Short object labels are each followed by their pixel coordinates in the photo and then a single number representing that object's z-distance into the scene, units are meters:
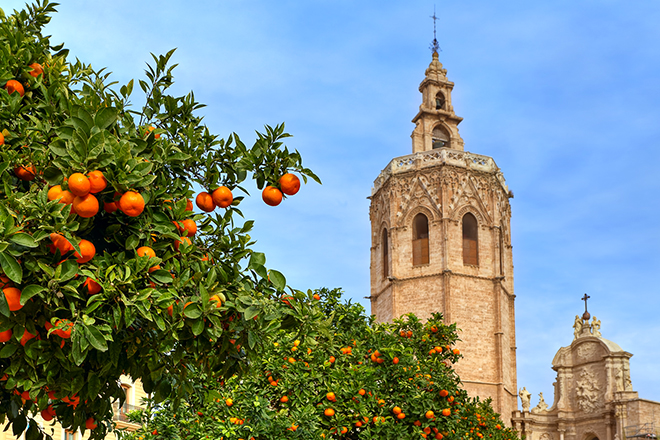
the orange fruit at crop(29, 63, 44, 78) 6.00
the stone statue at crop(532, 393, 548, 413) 51.28
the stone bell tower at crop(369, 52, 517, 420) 48.84
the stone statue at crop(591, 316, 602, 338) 49.94
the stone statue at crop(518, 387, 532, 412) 49.84
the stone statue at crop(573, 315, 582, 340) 50.91
